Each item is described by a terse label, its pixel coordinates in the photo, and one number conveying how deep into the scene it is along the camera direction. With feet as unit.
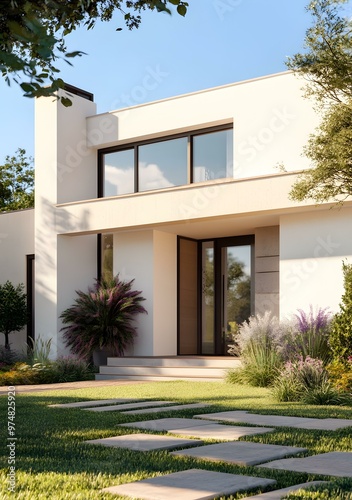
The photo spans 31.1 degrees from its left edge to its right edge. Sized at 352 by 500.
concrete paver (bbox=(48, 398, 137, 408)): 23.91
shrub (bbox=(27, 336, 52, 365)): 45.26
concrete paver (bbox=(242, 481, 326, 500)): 10.39
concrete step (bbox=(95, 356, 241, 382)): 40.26
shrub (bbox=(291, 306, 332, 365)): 35.12
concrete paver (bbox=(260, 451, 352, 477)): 12.42
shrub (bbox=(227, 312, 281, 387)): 33.63
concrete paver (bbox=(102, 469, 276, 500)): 10.47
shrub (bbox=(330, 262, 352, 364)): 32.99
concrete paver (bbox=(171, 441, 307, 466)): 13.32
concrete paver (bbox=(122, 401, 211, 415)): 21.52
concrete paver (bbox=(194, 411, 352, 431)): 18.63
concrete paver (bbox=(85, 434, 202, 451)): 14.88
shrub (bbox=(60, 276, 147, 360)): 46.26
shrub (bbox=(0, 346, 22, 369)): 49.03
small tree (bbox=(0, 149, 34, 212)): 92.99
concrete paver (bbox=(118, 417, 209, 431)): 18.04
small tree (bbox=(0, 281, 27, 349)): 50.83
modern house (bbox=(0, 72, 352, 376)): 40.52
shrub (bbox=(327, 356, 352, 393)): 29.22
